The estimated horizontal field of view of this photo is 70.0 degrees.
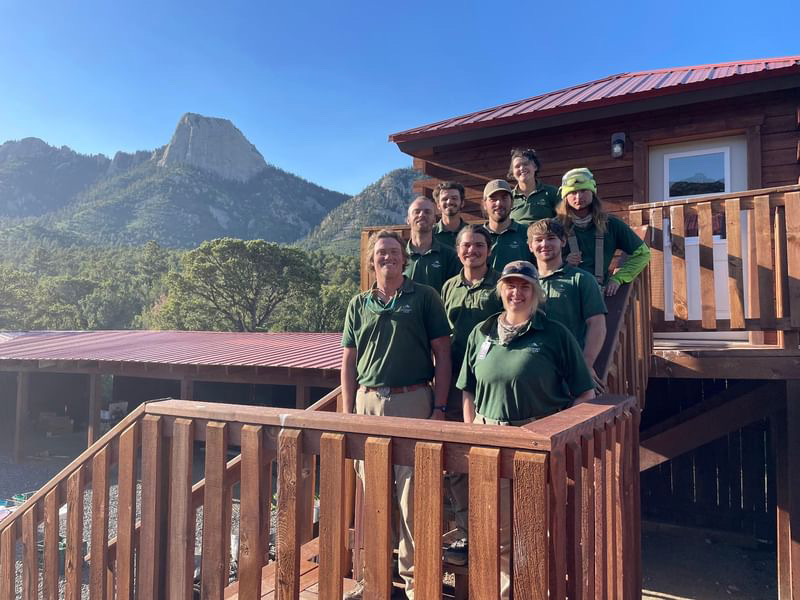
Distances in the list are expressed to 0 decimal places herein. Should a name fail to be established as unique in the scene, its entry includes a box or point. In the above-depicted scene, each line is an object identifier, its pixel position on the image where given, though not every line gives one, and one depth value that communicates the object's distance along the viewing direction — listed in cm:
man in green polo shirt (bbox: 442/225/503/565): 286
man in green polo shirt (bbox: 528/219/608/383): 265
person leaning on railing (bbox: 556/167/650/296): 327
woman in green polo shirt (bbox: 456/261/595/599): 218
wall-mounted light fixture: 659
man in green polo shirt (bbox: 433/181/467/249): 364
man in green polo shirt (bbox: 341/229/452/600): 271
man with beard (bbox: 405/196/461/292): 338
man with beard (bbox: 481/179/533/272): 334
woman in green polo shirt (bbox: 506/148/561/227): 376
